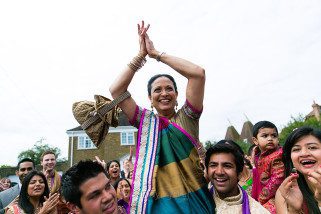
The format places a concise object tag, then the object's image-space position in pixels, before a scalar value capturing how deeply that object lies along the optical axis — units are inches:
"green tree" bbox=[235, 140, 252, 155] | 1213.3
